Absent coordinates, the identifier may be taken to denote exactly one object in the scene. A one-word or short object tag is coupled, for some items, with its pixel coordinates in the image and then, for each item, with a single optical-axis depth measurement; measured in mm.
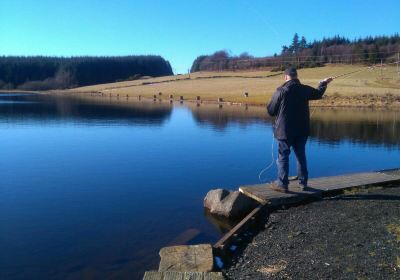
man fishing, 10633
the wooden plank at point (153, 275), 6781
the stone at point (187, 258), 7268
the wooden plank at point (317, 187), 11102
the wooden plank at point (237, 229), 8567
